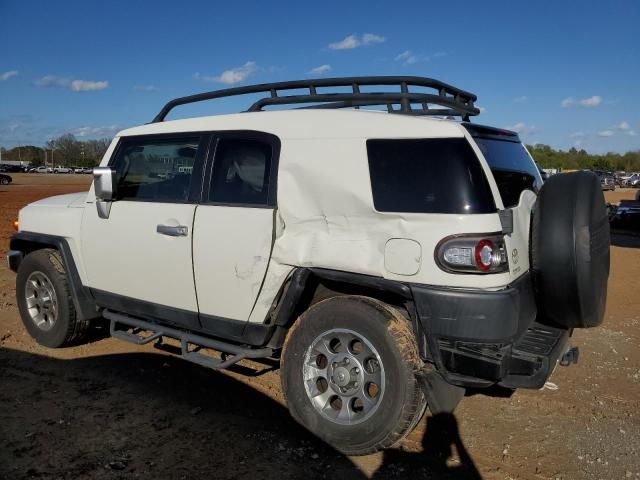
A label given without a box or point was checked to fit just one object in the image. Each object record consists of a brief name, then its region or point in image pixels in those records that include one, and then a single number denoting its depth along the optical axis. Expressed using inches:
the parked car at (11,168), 2908.7
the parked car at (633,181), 2142.0
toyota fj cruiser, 113.3
